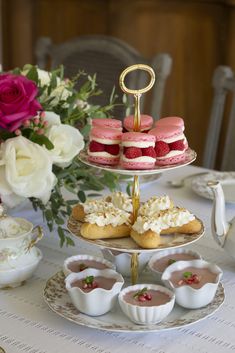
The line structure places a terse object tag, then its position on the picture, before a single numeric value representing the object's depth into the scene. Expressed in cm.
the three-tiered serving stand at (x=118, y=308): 127
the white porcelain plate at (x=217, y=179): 186
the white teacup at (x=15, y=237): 142
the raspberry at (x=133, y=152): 125
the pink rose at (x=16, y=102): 146
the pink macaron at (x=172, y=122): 132
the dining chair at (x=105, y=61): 254
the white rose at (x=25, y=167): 145
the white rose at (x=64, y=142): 151
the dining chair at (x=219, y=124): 240
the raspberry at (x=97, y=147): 129
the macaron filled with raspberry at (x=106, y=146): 129
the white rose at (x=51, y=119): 154
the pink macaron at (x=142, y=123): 132
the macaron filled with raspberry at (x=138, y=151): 125
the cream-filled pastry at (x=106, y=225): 130
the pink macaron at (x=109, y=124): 132
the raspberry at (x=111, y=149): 129
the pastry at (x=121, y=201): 137
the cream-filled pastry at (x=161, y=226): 128
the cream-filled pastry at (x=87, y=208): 136
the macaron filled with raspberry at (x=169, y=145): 128
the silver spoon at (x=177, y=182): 198
